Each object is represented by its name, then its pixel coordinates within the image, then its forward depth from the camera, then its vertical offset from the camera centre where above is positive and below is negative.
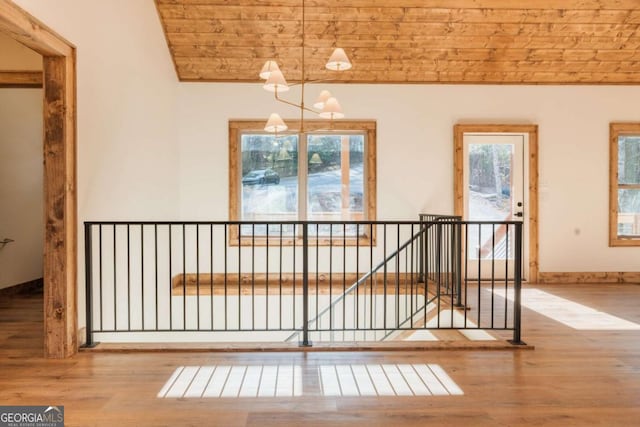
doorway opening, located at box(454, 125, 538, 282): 6.03 +0.36
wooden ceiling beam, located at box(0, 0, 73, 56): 2.35 +1.04
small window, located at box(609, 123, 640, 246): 6.07 +0.33
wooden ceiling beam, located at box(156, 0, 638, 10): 4.93 +2.36
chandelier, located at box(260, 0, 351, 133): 3.23 +0.96
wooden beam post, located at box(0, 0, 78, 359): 2.89 +0.09
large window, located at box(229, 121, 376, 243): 6.15 +0.40
